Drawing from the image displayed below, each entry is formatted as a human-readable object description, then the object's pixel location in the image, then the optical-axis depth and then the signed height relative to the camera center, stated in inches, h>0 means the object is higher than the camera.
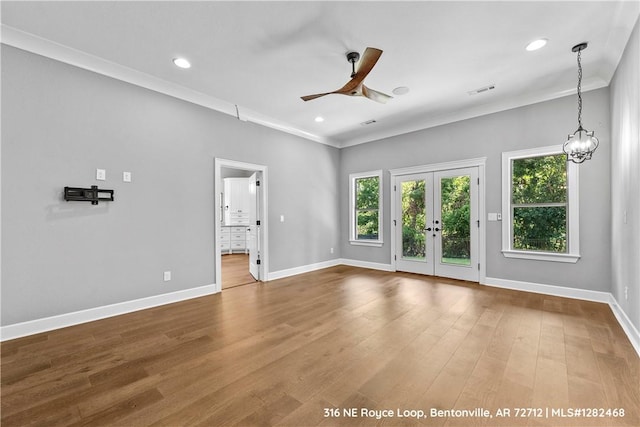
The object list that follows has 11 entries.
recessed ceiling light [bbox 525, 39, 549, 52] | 114.2 +73.6
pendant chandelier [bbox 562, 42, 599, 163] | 128.3 +33.9
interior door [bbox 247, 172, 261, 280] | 203.3 -9.1
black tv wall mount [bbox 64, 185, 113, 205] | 118.6 +9.3
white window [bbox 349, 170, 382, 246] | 244.2 +5.8
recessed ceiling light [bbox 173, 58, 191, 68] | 126.8 +73.0
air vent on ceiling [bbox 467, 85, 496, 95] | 156.9 +74.2
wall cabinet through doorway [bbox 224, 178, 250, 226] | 347.6 +17.4
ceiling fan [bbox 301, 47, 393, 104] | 102.3 +58.7
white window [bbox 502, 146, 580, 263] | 154.9 +5.2
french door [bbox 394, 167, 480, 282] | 191.0 -7.0
